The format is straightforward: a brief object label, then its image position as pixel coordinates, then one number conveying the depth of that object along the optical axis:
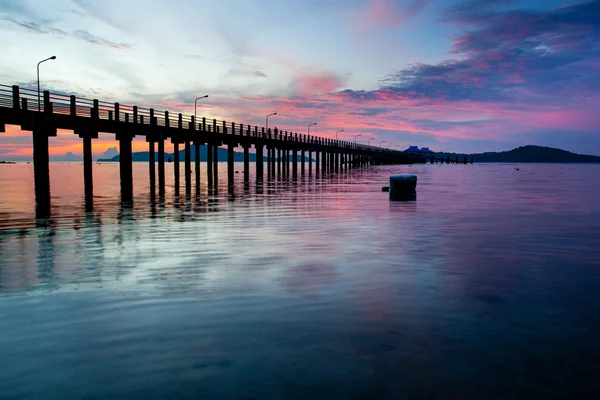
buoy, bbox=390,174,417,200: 27.28
